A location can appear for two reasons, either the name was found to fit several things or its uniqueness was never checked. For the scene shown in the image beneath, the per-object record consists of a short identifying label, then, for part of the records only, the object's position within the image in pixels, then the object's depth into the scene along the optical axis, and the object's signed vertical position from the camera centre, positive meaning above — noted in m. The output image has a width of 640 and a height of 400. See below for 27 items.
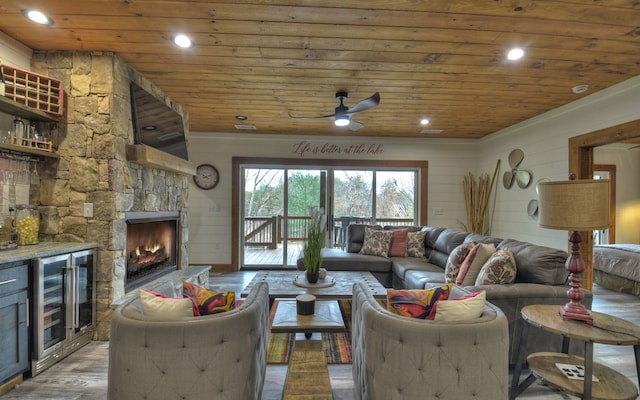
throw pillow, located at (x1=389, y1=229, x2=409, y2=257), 4.91 -0.66
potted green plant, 2.87 -0.46
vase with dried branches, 6.07 +0.06
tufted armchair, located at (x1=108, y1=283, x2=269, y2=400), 1.45 -0.72
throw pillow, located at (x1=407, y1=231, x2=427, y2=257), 4.88 -0.65
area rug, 2.72 -1.32
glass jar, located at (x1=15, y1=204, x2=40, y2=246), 2.66 -0.23
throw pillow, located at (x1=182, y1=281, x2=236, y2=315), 1.78 -0.56
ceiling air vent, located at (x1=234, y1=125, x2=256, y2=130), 5.62 +1.27
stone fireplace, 2.97 +0.28
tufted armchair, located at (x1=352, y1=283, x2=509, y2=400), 1.45 -0.71
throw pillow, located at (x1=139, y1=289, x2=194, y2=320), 1.58 -0.53
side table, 1.72 -0.98
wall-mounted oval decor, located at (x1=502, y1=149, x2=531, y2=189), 5.05 +0.44
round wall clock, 6.17 +0.42
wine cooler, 2.38 -0.88
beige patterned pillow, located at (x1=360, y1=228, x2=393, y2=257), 4.89 -0.65
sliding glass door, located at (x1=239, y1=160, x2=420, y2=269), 6.38 -0.09
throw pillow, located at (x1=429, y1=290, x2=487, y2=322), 1.56 -0.52
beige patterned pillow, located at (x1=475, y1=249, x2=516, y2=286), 2.63 -0.57
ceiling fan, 3.23 +0.97
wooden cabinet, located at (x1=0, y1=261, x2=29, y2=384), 2.15 -0.84
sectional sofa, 2.42 -0.69
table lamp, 1.91 -0.06
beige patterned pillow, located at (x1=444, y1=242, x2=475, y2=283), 3.29 -0.61
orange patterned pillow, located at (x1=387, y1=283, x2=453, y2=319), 1.72 -0.54
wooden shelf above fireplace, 3.16 +0.42
